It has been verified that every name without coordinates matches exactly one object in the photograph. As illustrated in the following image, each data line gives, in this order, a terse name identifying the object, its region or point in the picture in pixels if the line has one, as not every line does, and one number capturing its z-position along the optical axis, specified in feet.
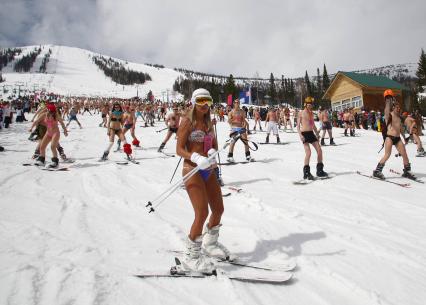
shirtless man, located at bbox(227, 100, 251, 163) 35.04
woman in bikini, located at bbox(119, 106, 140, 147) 47.16
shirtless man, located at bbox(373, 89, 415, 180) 26.48
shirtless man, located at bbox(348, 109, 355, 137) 67.67
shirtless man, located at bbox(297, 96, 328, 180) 27.23
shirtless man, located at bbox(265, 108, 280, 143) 54.29
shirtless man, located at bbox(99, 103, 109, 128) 83.61
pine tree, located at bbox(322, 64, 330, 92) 309.83
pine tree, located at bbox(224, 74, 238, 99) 304.67
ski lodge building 132.14
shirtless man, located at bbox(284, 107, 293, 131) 80.75
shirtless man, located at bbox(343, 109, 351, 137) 67.86
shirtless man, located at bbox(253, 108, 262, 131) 78.48
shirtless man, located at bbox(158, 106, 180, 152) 43.82
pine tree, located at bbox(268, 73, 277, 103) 352.08
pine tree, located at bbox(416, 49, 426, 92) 214.26
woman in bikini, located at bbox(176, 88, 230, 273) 11.59
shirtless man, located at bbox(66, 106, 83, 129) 77.50
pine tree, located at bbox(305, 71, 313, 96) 327.88
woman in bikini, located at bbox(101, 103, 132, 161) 38.29
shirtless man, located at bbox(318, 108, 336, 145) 53.01
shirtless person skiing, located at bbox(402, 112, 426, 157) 39.68
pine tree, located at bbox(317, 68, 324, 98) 326.61
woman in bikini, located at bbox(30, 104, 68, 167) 32.19
